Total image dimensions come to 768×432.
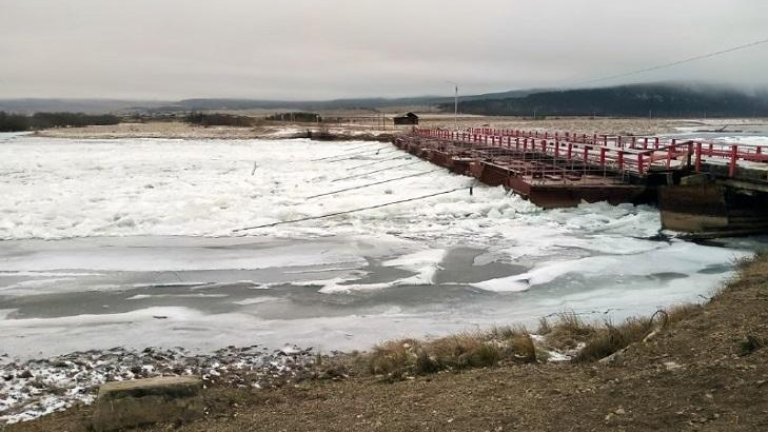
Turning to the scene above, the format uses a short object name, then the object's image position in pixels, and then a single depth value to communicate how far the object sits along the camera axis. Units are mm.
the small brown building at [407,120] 109000
